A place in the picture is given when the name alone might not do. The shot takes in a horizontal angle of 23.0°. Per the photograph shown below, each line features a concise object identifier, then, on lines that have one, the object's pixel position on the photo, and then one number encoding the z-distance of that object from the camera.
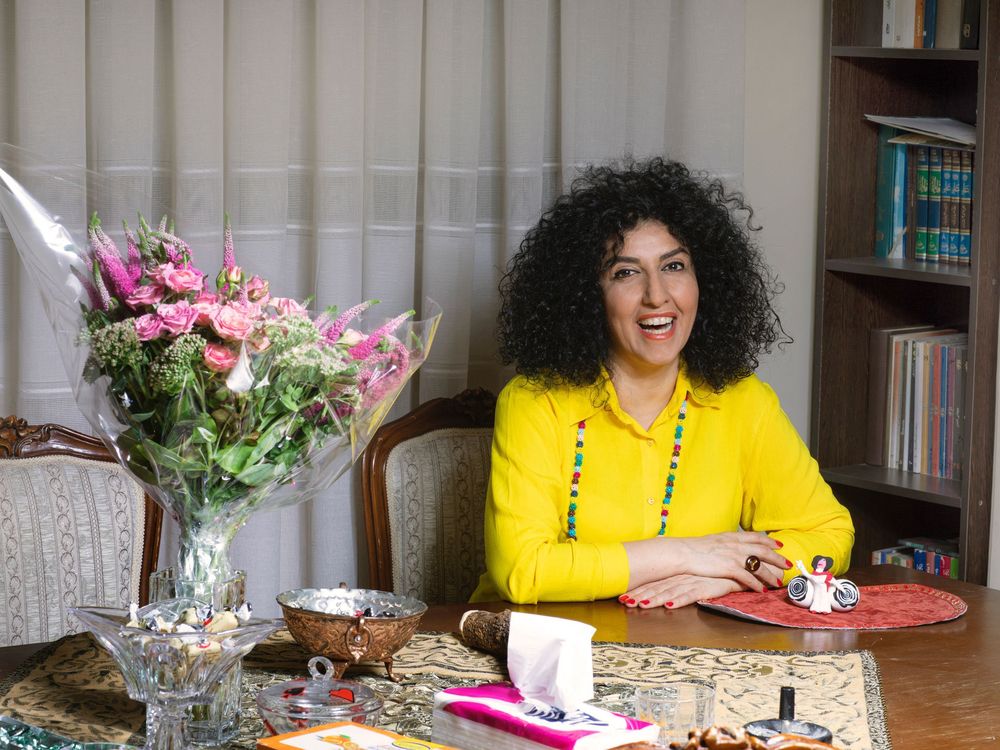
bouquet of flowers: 2.40
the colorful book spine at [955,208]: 3.62
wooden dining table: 2.53
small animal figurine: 2.84
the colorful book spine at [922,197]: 3.69
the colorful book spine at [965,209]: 3.61
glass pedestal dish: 2.36
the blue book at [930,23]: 3.63
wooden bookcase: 3.70
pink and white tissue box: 2.36
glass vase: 2.47
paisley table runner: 2.50
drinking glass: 2.43
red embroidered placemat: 2.81
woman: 3.08
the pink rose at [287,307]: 2.45
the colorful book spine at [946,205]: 3.64
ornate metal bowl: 2.55
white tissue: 2.44
